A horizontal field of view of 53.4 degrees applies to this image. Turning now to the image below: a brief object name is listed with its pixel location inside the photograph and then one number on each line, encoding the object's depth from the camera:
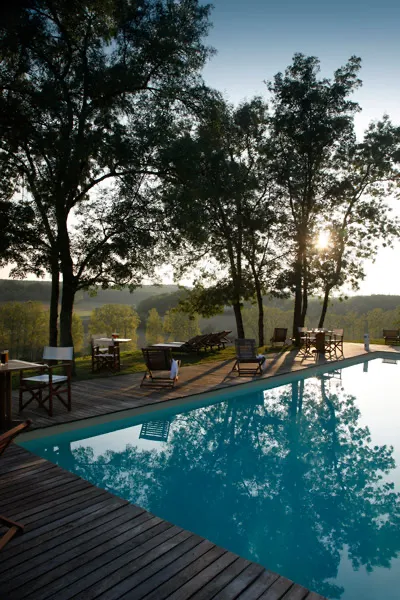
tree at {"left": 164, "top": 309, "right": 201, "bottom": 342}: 50.59
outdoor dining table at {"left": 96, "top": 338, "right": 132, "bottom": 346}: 10.97
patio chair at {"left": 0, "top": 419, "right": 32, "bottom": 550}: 2.97
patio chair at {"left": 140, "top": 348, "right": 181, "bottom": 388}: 8.96
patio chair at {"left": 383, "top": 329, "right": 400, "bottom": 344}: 20.36
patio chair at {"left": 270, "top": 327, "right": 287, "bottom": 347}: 18.49
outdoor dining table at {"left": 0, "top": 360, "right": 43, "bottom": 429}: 5.53
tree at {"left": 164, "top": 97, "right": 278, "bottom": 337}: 16.67
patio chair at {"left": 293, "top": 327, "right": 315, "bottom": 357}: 16.02
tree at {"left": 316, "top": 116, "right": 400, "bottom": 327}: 18.84
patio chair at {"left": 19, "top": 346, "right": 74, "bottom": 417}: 6.39
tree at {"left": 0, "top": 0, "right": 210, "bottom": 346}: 9.63
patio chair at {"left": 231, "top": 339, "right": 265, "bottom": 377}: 10.91
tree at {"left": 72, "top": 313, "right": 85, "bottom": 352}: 47.72
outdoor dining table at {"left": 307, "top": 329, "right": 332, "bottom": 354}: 16.00
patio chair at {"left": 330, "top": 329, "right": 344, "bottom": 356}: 15.90
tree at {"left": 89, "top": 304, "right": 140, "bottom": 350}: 50.38
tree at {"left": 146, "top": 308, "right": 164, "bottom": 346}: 54.73
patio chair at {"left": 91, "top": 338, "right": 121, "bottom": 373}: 11.06
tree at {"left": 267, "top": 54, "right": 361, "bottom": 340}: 17.02
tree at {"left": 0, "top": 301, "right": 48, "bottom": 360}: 43.66
